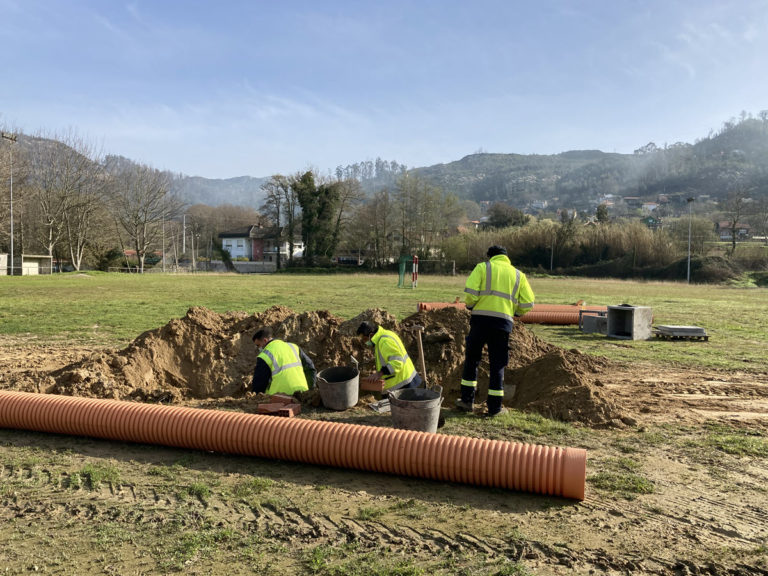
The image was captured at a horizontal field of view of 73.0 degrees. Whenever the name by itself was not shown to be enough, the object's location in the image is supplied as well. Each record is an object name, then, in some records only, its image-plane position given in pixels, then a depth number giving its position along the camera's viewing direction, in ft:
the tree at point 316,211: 196.34
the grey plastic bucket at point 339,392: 20.44
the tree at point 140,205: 187.42
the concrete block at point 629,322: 40.83
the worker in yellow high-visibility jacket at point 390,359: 20.13
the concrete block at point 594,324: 43.65
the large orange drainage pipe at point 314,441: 13.43
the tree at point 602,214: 223.10
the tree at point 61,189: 159.74
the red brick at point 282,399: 20.12
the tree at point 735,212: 171.42
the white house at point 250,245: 279.69
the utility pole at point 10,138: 138.86
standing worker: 19.54
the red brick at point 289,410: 18.56
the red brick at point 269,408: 18.95
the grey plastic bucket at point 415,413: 16.87
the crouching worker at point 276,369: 20.31
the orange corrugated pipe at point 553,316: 49.21
